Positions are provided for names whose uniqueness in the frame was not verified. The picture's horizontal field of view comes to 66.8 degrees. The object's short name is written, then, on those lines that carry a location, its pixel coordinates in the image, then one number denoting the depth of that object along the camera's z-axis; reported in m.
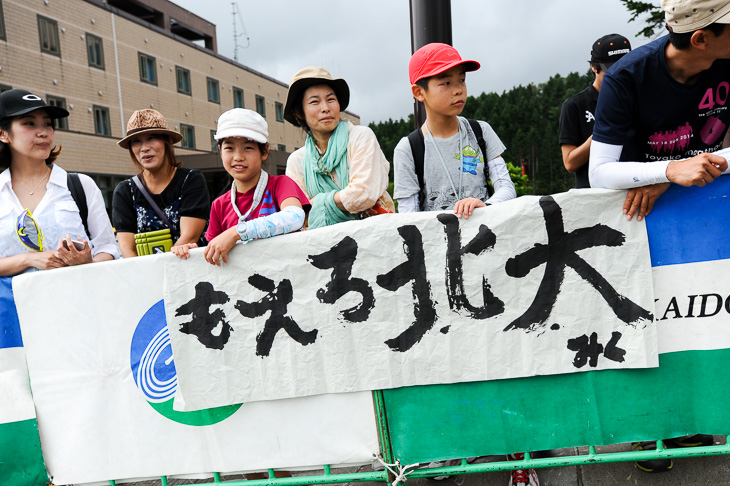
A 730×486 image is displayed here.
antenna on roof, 41.56
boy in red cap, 3.02
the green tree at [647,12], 16.00
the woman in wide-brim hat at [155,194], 3.33
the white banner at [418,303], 2.40
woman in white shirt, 2.97
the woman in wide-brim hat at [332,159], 3.19
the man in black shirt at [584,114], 3.61
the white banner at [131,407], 2.66
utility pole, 4.04
